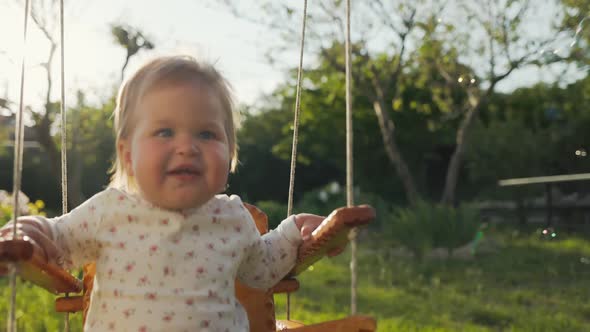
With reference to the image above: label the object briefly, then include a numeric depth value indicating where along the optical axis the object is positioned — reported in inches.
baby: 68.9
